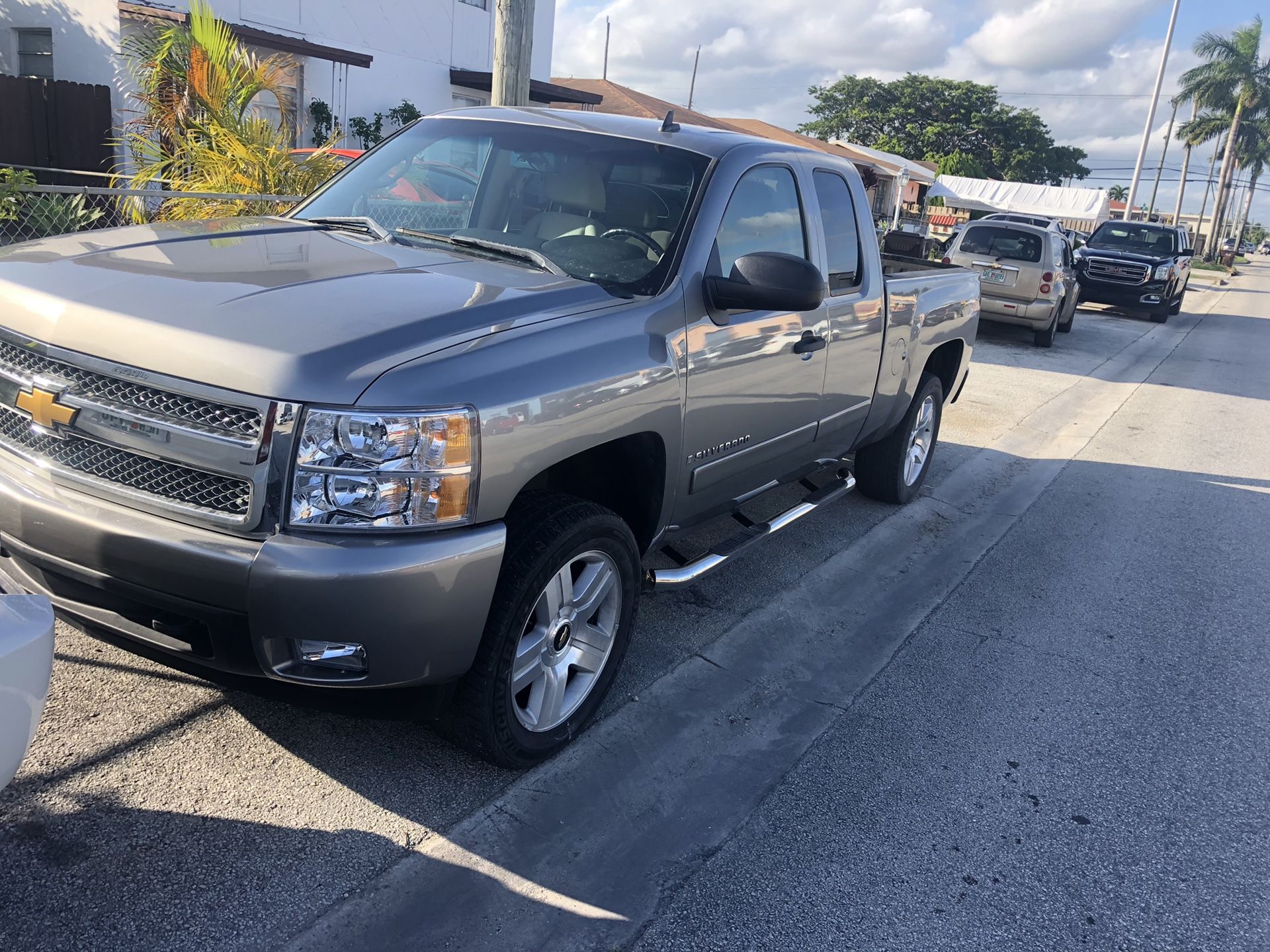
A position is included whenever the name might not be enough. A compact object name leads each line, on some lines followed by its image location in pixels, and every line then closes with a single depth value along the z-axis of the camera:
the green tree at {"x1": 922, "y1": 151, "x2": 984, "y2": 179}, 55.75
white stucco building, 14.86
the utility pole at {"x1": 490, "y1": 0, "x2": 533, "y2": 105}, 7.08
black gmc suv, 20.44
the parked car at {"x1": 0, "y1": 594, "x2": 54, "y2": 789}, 2.06
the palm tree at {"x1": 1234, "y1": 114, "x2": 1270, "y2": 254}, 60.41
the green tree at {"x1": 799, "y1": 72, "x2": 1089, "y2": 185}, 62.69
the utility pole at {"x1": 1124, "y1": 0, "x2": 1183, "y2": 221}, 34.84
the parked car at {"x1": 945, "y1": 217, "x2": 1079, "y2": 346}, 14.57
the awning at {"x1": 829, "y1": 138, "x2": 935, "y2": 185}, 39.59
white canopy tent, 39.50
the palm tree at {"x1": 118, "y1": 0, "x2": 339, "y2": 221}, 8.26
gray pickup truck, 2.54
